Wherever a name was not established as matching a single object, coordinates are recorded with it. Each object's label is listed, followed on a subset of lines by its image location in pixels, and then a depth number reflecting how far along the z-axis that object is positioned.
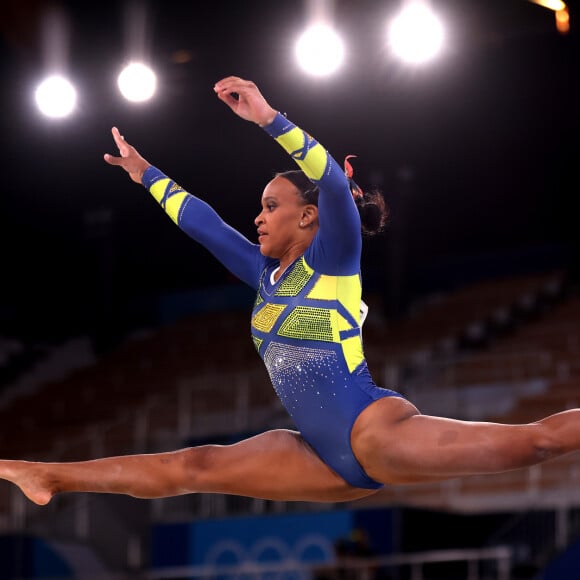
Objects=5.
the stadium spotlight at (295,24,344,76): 17.41
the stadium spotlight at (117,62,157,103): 17.83
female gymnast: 7.24
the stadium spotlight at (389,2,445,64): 16.62
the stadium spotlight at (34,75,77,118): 18.58
